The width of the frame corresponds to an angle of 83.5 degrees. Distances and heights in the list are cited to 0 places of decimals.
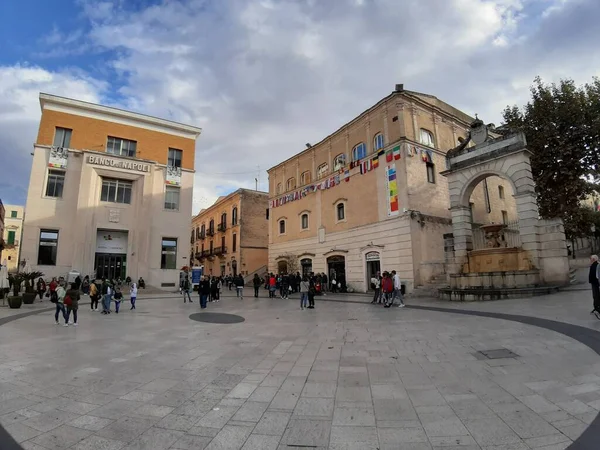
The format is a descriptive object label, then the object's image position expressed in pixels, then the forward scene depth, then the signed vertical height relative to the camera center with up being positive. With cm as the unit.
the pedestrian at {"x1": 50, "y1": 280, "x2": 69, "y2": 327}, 1082 -67
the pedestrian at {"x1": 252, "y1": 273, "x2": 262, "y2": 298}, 2209 -46
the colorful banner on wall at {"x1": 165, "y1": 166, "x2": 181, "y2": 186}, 3065 +913
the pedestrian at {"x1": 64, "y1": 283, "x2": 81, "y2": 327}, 1050 -73
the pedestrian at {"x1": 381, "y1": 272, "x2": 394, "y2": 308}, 1514 -60
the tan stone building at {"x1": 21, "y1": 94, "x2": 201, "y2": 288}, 2614 +685
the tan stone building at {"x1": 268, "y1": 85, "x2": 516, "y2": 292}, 2158 +585
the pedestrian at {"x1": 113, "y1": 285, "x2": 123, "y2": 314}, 1429 -87
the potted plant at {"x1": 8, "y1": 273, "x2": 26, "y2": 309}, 1480 -49
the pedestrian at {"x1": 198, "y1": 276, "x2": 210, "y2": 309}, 1534 -70
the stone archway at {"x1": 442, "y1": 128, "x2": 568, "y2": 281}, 1504 +427
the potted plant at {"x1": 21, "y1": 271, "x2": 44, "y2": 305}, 1692 -68
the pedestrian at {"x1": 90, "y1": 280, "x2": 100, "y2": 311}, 1475 -76
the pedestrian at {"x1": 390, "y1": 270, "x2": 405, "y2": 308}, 1502 -69
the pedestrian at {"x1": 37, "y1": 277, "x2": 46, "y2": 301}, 1880 -52
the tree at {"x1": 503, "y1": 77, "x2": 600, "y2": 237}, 2131 +832
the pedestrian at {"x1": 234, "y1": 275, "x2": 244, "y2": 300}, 2136 -56
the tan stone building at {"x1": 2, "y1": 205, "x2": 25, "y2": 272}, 5444 +787
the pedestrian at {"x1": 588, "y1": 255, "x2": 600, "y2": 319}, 823 -23
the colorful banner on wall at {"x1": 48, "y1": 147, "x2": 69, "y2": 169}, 2662 +951
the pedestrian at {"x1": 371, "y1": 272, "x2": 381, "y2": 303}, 1668 -71
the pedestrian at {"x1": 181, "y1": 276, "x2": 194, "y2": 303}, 1870 -51
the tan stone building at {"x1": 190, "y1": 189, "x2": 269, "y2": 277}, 3969 +508
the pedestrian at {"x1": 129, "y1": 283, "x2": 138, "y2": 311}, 1527 -76
